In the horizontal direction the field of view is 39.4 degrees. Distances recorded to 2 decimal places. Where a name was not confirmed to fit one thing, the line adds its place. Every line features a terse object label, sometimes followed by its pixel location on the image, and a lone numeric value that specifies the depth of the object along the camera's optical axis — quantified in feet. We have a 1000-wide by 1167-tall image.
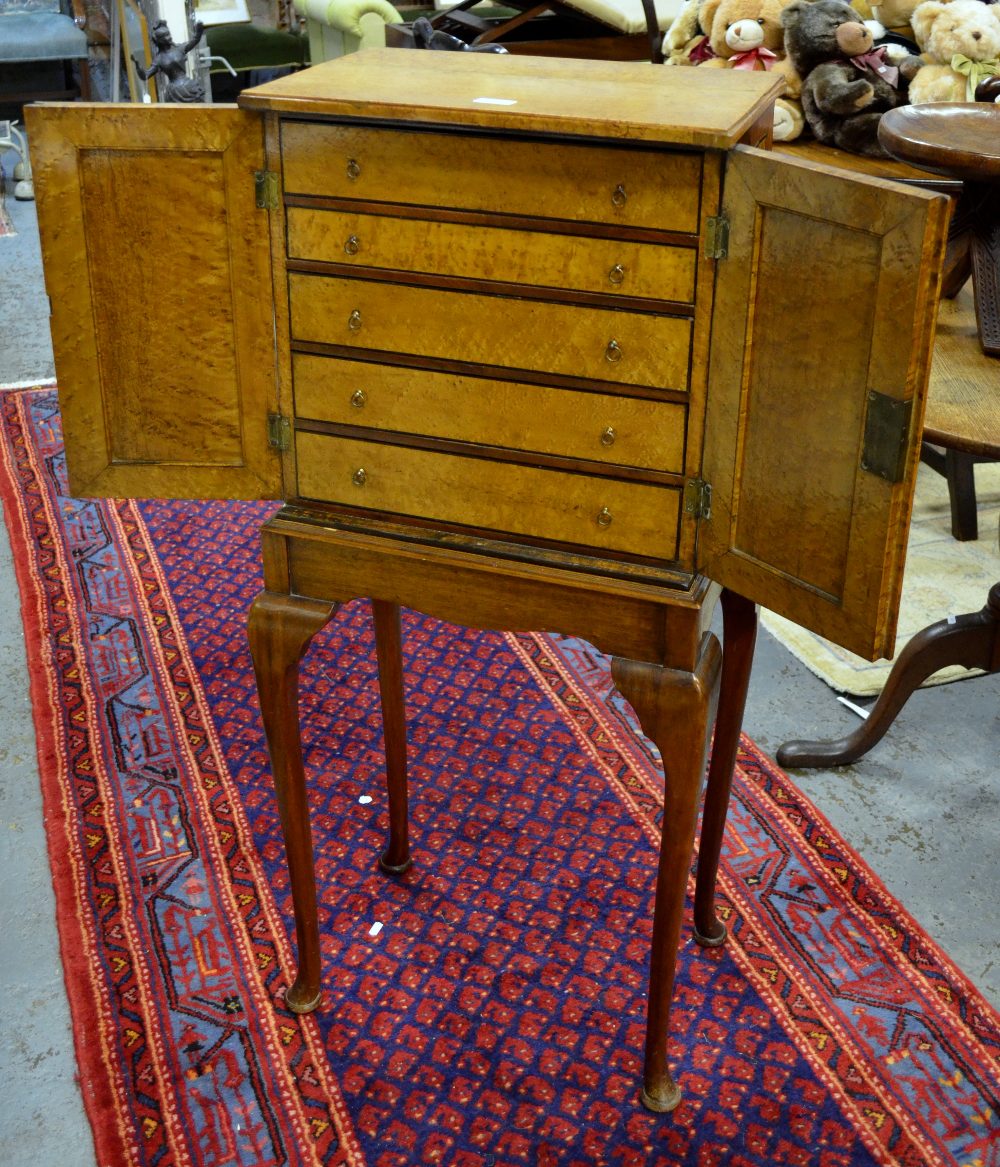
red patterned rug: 6.66
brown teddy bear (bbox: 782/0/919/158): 15.02
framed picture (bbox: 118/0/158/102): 23.30
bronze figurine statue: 19.81
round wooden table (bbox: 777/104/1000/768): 6.25
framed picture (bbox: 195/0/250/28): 26.48
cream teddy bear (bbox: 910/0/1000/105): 14.49
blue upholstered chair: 26.96
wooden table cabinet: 5.02
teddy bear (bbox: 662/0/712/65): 16.99
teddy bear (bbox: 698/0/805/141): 15.88
